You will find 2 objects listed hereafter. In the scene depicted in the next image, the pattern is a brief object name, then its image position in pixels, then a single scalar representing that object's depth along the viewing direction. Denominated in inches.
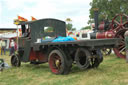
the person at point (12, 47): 438.5
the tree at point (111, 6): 1041.7
